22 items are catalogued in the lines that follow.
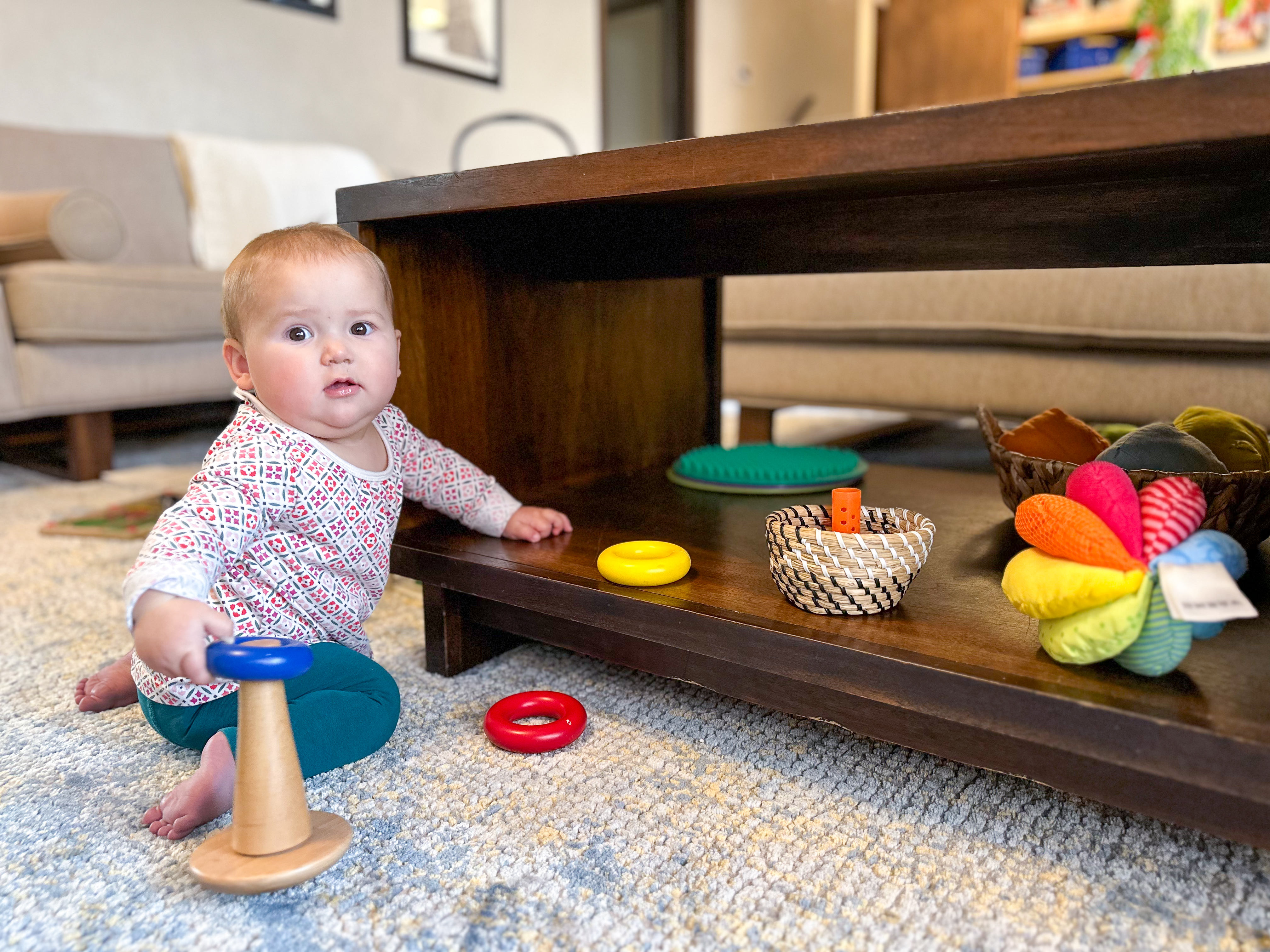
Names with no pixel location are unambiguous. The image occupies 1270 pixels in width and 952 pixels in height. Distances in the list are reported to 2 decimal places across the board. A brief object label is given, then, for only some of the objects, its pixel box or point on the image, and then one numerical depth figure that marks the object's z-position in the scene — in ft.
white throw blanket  7.64
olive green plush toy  2.62
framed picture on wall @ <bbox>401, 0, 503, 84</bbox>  10.45
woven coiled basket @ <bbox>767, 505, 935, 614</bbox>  2.00
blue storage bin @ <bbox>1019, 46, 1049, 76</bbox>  12.94
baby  2.17
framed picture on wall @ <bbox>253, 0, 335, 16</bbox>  9.14
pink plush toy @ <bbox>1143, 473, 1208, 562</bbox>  1.75
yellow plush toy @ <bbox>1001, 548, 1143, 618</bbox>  1.71
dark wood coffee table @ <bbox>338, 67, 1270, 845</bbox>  1.62
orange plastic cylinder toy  2.21
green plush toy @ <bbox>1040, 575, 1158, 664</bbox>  1.68
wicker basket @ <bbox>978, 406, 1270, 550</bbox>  2.17
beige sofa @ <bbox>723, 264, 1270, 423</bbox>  4.26
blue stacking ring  1.66
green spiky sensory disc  3.38
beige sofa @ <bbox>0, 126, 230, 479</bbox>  5.57
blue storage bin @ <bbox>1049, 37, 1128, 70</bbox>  12.24
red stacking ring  2.27
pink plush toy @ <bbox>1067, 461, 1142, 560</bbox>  1.79
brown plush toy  2.88
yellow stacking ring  2.26
